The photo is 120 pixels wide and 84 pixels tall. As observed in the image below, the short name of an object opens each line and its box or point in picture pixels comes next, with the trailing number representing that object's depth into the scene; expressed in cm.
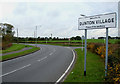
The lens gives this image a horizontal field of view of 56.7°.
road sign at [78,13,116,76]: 597
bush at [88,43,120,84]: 469
